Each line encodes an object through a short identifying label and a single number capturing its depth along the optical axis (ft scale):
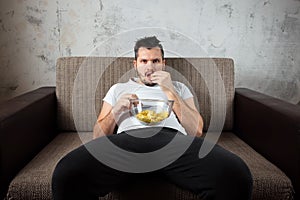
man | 4.71
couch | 4.98
